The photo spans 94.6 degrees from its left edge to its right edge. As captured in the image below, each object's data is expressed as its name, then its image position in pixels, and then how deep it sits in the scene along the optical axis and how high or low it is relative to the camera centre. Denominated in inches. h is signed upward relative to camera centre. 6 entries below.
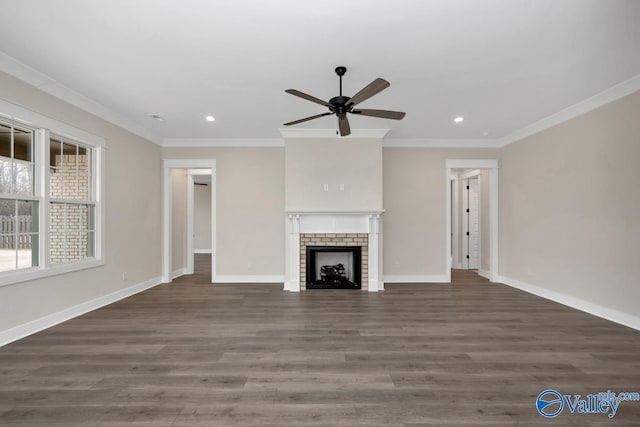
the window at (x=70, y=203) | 139.2 +5.5
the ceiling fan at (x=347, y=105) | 101.2 +41.0
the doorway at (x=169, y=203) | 223.3 +8.1
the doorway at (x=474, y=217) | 226.1 -3.9
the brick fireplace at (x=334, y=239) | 201.8 -17.9
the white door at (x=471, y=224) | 275.9 -11.2
